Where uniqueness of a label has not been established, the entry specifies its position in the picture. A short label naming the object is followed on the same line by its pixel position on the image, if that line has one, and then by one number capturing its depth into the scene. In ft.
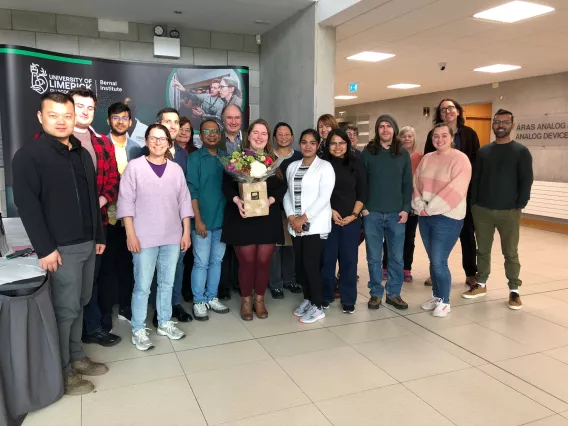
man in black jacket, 7.31
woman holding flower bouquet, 11.27
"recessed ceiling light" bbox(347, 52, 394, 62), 23.39
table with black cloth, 6.92
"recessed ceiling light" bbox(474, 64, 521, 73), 26.67
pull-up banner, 13.34
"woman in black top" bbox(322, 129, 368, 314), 11.69
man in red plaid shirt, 9.14
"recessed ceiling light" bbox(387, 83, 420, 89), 34.81
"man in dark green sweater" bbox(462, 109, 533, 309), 12.67
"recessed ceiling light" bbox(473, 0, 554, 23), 15.55
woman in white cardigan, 11.27
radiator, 27.76
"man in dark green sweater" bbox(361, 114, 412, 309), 12.08
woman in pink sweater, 11.78
